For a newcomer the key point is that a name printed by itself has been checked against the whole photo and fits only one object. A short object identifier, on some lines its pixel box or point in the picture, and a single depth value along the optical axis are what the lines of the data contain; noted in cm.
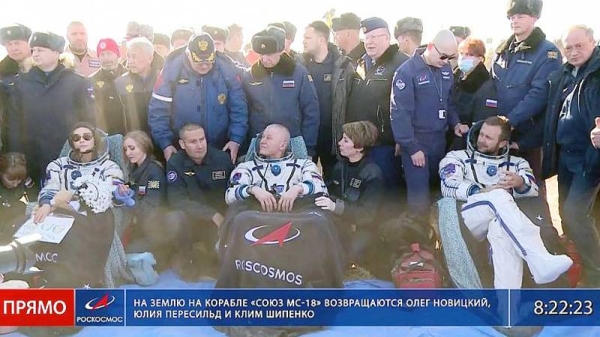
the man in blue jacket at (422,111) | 297
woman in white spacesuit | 264
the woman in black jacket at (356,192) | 293
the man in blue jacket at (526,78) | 289
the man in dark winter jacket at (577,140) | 272
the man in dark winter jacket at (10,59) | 275
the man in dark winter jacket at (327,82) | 336
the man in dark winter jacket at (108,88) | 308
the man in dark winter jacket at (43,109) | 288
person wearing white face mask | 307
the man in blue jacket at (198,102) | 314
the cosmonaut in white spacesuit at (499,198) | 261
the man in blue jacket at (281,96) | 317
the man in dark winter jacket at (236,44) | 311
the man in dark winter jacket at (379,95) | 313
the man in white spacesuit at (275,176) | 286
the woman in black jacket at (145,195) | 290
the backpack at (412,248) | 275
